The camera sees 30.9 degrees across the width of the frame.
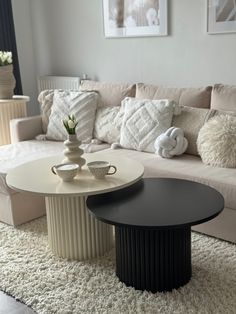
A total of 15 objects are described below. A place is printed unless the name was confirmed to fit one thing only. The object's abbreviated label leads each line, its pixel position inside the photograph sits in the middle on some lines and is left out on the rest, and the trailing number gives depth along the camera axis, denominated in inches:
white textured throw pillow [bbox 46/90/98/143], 146.2
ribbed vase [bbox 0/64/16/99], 158.7
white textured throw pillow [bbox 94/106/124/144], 141.0
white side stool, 159.3
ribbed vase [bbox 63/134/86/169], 101.0
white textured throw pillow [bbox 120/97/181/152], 127.6
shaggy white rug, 81.5
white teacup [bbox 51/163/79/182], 94.2
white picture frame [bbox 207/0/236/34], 129.5
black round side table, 78.9
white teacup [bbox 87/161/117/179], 95.4
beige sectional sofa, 104.0
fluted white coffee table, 93.6
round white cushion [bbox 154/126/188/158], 121.2
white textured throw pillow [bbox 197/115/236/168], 109.7
